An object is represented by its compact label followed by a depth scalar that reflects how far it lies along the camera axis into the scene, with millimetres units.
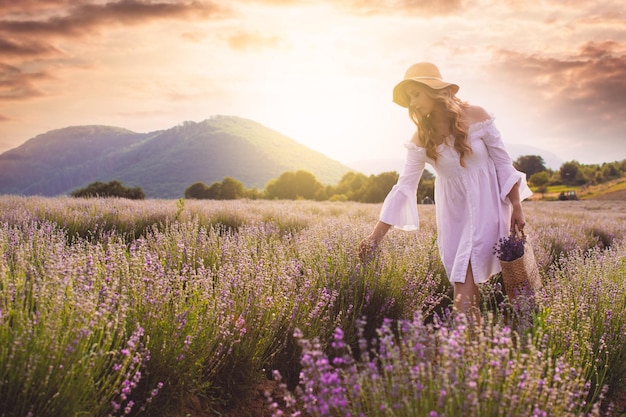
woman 3186
